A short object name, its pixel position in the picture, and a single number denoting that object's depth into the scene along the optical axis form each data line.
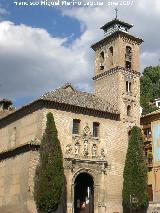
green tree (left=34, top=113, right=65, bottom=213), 24.57
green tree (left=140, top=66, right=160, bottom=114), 43.29
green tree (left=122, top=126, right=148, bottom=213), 28.52
